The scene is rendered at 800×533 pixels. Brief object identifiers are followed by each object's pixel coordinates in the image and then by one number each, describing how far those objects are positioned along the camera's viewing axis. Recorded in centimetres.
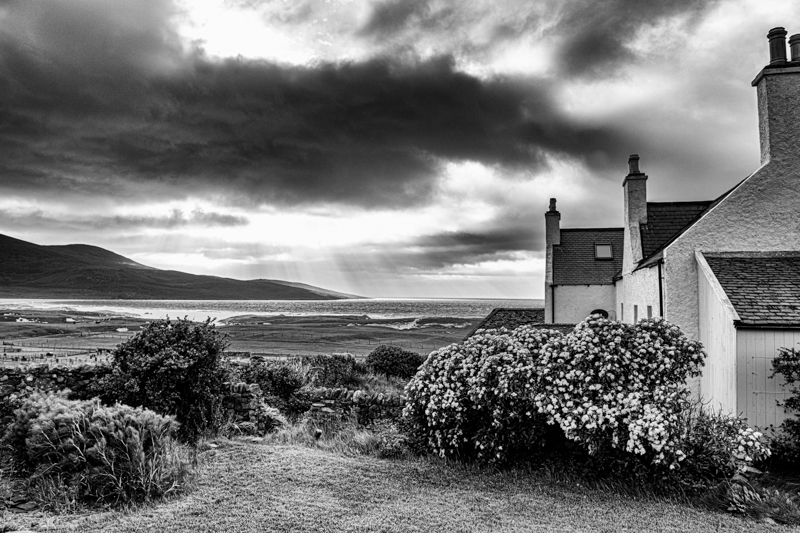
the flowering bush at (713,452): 675
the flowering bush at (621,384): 645
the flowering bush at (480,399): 743
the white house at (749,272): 838
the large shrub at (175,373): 966
